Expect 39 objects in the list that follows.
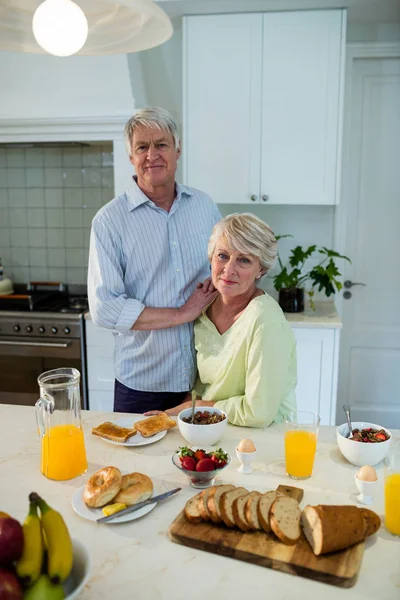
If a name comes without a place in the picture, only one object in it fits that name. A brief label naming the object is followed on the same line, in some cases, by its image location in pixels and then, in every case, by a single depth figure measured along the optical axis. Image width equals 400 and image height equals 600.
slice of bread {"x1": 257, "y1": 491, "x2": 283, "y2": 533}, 1.04
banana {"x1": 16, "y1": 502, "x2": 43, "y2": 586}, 0.81
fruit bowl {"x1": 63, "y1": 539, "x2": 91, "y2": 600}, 0.87
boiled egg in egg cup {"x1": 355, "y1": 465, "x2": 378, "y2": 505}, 1.18
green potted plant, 2.93
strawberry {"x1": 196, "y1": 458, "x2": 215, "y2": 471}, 1.21
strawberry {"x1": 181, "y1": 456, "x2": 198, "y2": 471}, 1.21
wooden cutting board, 0.95
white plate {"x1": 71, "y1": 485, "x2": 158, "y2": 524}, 1.11
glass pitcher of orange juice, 1.29
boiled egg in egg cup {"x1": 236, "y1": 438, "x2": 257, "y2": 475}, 1.31
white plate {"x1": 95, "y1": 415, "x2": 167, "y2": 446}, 1.45
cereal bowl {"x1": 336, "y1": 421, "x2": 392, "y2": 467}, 1.32
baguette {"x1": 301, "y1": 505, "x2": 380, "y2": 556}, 0.98
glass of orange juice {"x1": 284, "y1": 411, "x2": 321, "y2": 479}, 1.28
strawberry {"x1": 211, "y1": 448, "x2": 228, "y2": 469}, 1.22
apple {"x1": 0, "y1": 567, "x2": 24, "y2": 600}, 0.75
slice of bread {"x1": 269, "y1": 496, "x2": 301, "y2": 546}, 1.01
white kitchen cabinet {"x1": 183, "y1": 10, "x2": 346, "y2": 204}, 2.86
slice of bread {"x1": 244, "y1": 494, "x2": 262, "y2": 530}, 1.04
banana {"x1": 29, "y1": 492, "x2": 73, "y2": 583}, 0.84
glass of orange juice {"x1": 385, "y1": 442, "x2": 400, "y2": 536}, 1.07
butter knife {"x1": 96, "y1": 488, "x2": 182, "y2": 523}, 1.10
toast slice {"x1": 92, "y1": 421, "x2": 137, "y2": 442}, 1.46
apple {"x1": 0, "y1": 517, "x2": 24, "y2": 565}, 0.81
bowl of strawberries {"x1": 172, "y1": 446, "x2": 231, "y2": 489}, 1.21
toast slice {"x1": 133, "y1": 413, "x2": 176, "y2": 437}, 1.49
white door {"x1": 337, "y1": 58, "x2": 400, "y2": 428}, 3.22
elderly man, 2.01
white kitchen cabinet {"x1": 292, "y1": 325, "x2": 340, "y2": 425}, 2.86
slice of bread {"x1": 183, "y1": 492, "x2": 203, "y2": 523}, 1.08
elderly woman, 1.57
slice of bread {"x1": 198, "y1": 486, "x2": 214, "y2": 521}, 1.07
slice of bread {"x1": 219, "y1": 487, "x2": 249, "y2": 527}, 1.05
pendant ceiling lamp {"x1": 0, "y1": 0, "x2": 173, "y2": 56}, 1.12
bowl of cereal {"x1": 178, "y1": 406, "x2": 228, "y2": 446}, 1.42
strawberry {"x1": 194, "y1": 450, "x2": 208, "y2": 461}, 1.24
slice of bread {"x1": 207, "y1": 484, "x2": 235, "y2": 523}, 1.06
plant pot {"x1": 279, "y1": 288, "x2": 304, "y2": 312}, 3.01
